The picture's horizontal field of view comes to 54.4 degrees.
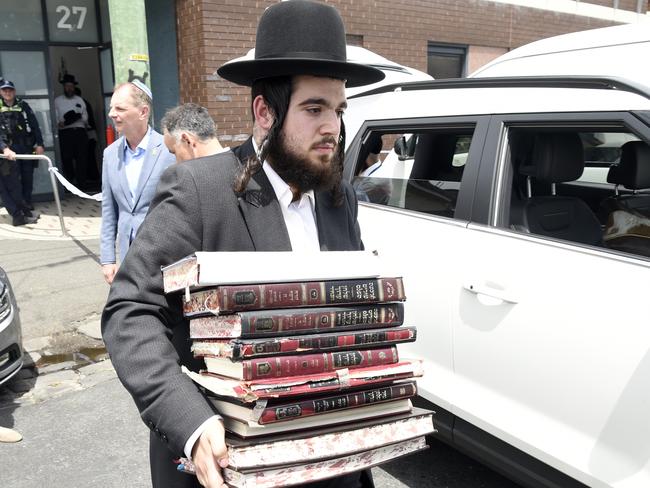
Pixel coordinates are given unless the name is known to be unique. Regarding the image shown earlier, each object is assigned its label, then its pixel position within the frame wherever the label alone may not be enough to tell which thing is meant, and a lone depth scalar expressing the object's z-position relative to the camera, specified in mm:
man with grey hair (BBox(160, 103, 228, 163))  3803
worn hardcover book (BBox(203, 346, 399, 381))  1181
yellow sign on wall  5512
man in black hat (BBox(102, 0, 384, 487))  1278
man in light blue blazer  3941
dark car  3898
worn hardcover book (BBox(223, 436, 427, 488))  1158
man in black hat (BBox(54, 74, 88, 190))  11094
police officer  8864
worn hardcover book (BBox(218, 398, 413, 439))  1190
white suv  2125
